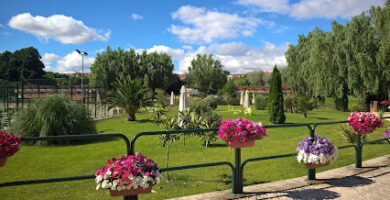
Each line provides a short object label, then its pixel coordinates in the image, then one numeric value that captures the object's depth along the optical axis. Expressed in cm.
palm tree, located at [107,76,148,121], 1616
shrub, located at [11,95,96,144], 930
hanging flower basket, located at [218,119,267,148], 372
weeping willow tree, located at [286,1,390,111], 2206
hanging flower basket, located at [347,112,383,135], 528
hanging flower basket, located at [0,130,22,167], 269
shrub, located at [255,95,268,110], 2711
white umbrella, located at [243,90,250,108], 2435
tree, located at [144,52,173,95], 5266
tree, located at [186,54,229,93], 6525
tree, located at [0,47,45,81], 7056
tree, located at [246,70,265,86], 8650
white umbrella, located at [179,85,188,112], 1177
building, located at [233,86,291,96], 5741
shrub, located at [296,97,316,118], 1842
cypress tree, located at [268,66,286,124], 1549
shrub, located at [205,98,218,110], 2434
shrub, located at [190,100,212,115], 1211
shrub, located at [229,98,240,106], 3867
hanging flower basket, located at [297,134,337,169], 410
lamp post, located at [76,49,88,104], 2702
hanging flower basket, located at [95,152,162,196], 270
